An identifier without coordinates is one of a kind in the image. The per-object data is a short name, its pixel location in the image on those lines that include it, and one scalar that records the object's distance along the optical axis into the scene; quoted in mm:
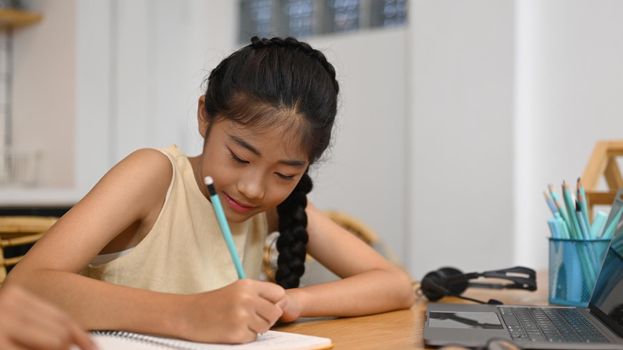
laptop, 792
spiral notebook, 753
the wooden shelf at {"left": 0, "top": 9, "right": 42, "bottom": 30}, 3038
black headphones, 1247
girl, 816
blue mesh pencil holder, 1143
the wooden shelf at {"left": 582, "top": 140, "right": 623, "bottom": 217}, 1468
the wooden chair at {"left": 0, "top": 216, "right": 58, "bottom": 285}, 1232
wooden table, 852
